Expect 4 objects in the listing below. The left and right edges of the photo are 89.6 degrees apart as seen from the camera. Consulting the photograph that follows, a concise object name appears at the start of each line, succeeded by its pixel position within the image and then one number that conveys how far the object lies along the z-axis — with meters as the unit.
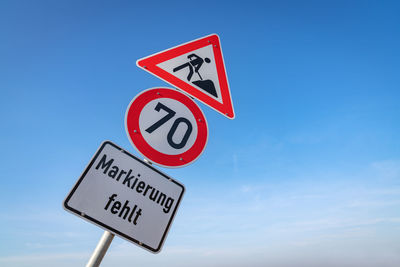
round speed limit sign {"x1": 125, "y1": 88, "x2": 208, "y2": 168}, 1.21
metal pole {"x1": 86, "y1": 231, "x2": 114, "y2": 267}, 0.87
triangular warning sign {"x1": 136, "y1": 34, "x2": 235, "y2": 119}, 1.64
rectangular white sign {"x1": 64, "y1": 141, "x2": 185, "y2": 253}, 0.93
